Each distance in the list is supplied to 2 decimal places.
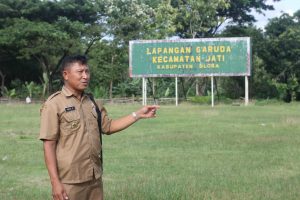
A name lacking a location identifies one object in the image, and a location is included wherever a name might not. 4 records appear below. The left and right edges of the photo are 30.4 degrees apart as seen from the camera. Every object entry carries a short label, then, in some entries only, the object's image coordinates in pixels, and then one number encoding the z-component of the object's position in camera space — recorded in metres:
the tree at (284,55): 39.06
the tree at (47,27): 35.34
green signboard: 32.56
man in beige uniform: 3.64
